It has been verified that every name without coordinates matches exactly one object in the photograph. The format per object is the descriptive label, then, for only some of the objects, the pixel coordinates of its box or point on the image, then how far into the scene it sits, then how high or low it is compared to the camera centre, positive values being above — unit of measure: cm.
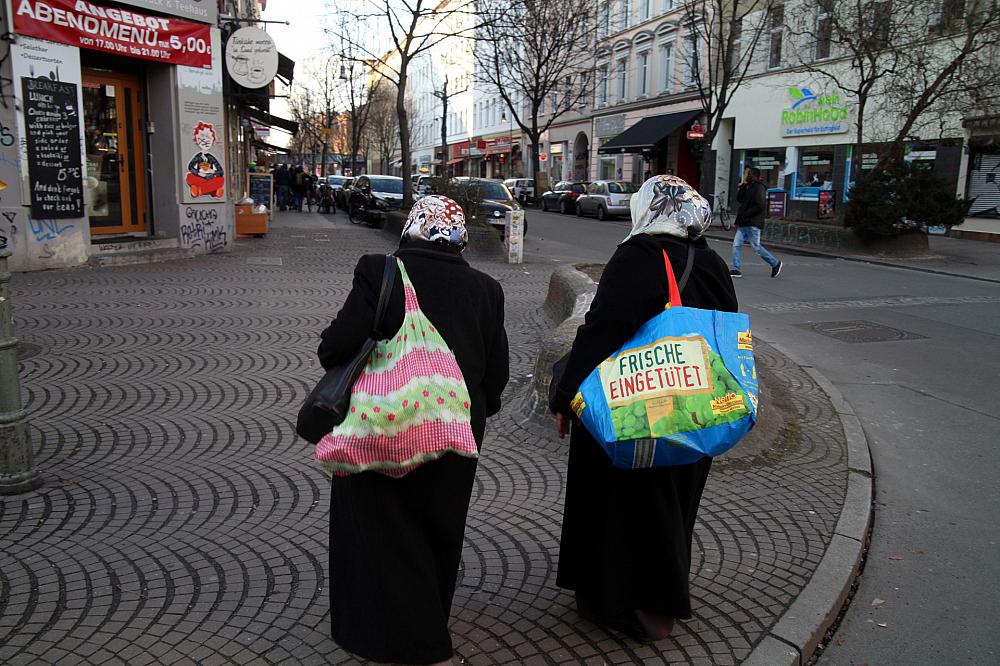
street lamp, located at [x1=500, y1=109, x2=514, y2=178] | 6243 +479
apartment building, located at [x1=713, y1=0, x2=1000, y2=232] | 2205 +266
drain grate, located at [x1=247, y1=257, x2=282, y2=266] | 1441 -112
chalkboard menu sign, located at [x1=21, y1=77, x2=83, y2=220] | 1171 +72
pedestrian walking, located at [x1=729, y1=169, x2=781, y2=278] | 1405 -20
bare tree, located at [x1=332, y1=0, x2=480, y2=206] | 2111 +437
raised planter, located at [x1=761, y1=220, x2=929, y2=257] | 1747 -65
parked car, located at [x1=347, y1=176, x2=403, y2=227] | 2558 +12
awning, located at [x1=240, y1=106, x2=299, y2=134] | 2548 +271
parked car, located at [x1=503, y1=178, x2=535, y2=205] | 4503 +85
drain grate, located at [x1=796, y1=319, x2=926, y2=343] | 923 -142
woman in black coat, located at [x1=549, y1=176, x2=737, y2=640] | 294 -101
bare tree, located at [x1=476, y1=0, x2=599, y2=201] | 3856 +804
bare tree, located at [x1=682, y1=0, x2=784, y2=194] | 2719 +653
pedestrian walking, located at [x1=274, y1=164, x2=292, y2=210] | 3572 +76
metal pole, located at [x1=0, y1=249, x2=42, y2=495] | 425 -124
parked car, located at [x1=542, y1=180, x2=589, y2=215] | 3638 +47
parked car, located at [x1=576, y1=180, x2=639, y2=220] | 3184 +32
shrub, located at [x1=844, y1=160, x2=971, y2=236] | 1684 +25
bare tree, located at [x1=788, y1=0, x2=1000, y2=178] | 1764 +398
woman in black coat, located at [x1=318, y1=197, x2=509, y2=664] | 271 -103
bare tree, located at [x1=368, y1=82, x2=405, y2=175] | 6756 +700
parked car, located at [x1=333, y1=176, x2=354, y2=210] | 3531 +33
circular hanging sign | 1571 +280
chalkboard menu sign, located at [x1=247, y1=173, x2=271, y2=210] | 2697 +39
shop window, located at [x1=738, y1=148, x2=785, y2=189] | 3139 +186
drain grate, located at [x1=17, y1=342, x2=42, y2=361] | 721 -142
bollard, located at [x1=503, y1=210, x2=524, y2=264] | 1527 -60
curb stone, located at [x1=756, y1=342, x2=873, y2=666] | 317 -166
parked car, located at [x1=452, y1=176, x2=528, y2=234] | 1820 +10
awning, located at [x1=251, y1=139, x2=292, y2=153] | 3880 +284
